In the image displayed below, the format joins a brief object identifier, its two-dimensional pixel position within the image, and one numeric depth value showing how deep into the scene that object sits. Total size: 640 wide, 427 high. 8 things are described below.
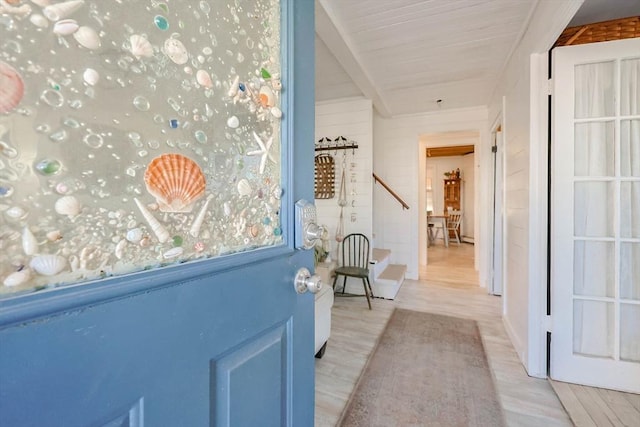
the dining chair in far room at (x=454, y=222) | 7.62
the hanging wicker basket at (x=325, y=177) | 3.79
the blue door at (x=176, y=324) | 0.32
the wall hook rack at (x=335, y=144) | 3.70
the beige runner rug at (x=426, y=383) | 1.53
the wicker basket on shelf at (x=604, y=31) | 1.73
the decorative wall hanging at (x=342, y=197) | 3.73
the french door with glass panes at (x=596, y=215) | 1.68
